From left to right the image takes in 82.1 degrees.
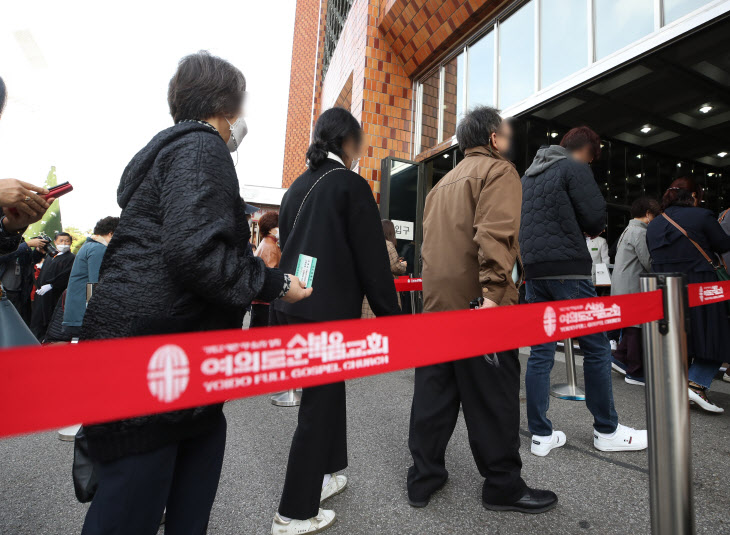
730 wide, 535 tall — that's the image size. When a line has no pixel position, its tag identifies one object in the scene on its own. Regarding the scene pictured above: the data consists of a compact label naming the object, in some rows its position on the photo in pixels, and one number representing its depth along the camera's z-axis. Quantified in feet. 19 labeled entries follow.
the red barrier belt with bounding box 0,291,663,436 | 1.83
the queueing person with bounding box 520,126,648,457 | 8.11
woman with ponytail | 5.66
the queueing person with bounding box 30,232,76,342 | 19.72
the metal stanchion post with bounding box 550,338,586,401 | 11.78
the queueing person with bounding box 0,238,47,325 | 17.73
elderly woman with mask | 3.24
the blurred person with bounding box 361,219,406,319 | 16.49
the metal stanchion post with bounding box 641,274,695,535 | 4.43
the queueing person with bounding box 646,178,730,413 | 10.84
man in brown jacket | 6.28
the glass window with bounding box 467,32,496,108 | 23.02
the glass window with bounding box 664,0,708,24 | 13.92
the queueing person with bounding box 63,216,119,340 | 12.12
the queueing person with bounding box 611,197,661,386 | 13.29
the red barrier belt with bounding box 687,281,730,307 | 6.23
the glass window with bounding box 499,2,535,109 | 20.35
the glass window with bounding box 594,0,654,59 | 15.48
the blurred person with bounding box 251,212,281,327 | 13.98
